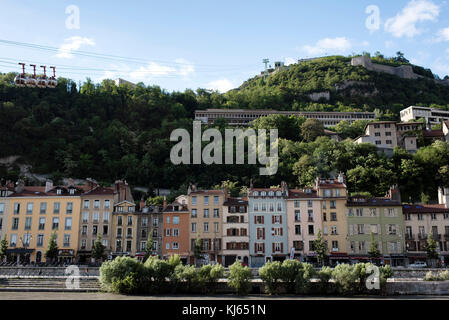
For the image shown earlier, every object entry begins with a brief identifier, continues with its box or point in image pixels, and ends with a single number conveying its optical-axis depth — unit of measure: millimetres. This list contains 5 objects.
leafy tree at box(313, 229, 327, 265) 49156
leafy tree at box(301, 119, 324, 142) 101188
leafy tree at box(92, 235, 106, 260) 50938
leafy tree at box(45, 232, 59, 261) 51250
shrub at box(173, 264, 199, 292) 36344
